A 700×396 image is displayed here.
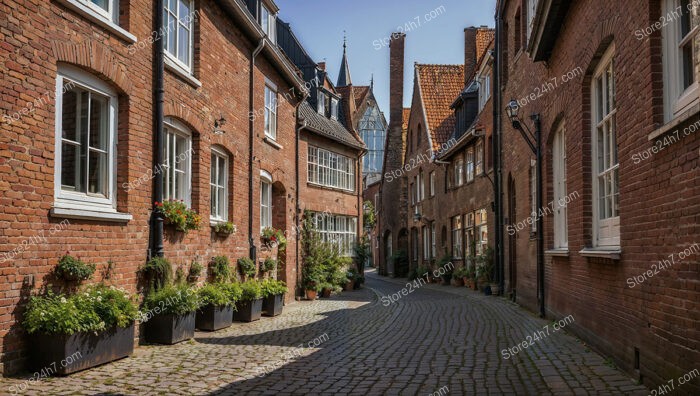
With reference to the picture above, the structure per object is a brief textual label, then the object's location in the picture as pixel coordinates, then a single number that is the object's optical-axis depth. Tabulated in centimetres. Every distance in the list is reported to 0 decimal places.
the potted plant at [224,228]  1268
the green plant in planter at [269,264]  1612
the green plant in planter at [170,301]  944
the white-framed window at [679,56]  541
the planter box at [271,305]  1421
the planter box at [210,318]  1116
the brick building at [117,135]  686
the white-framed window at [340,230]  2497
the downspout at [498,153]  1936
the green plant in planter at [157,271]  957
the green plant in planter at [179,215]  1010
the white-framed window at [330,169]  2406
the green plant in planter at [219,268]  1233
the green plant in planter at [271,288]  1390
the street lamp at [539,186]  1280
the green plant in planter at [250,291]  1272
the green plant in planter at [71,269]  745
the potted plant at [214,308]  1101
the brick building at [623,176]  534
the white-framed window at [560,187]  1156
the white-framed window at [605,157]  805
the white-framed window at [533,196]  1360
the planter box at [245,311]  1288
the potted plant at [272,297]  1402
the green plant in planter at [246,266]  1407
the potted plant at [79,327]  688
